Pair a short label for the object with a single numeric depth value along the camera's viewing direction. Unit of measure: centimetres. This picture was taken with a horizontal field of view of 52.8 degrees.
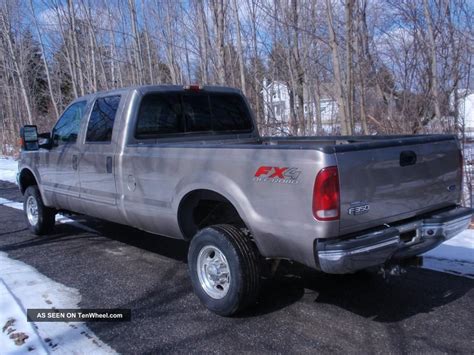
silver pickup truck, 330
